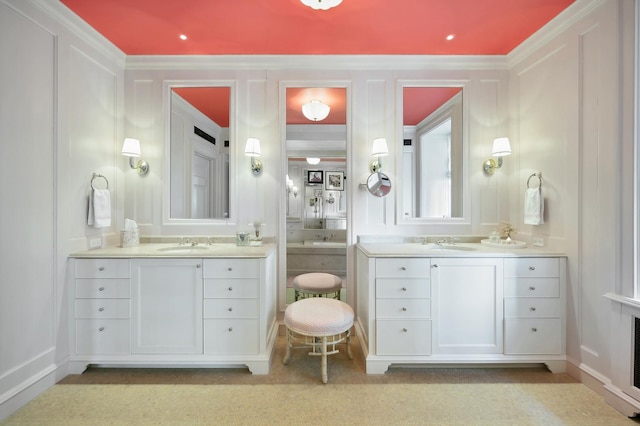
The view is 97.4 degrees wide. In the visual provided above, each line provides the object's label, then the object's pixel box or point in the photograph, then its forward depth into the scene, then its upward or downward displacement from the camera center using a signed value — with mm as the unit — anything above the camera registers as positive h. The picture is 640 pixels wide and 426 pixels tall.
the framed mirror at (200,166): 2672 +434
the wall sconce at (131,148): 2449 +558
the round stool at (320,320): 1919 -755
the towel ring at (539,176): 2321 +304
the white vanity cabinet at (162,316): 2045 -762
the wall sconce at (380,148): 2510 +580
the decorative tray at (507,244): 2291 -264
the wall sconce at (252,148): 2516 +570
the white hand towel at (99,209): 2242 +18
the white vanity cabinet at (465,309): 2051 -713
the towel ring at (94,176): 2305 +291
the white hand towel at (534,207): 2260 +43
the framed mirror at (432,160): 2682 +500
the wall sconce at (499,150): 2465 +547
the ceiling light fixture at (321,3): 1786 +1337
